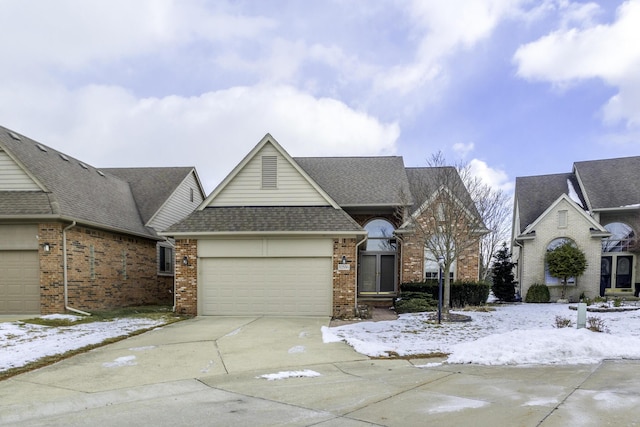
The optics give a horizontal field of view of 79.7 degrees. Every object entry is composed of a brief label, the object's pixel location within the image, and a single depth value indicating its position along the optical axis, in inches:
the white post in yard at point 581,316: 346.6
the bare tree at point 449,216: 471.8
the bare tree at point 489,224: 546.1
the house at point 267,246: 492.7
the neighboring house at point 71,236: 482.9
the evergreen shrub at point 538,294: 701.3
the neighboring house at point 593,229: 711.7
